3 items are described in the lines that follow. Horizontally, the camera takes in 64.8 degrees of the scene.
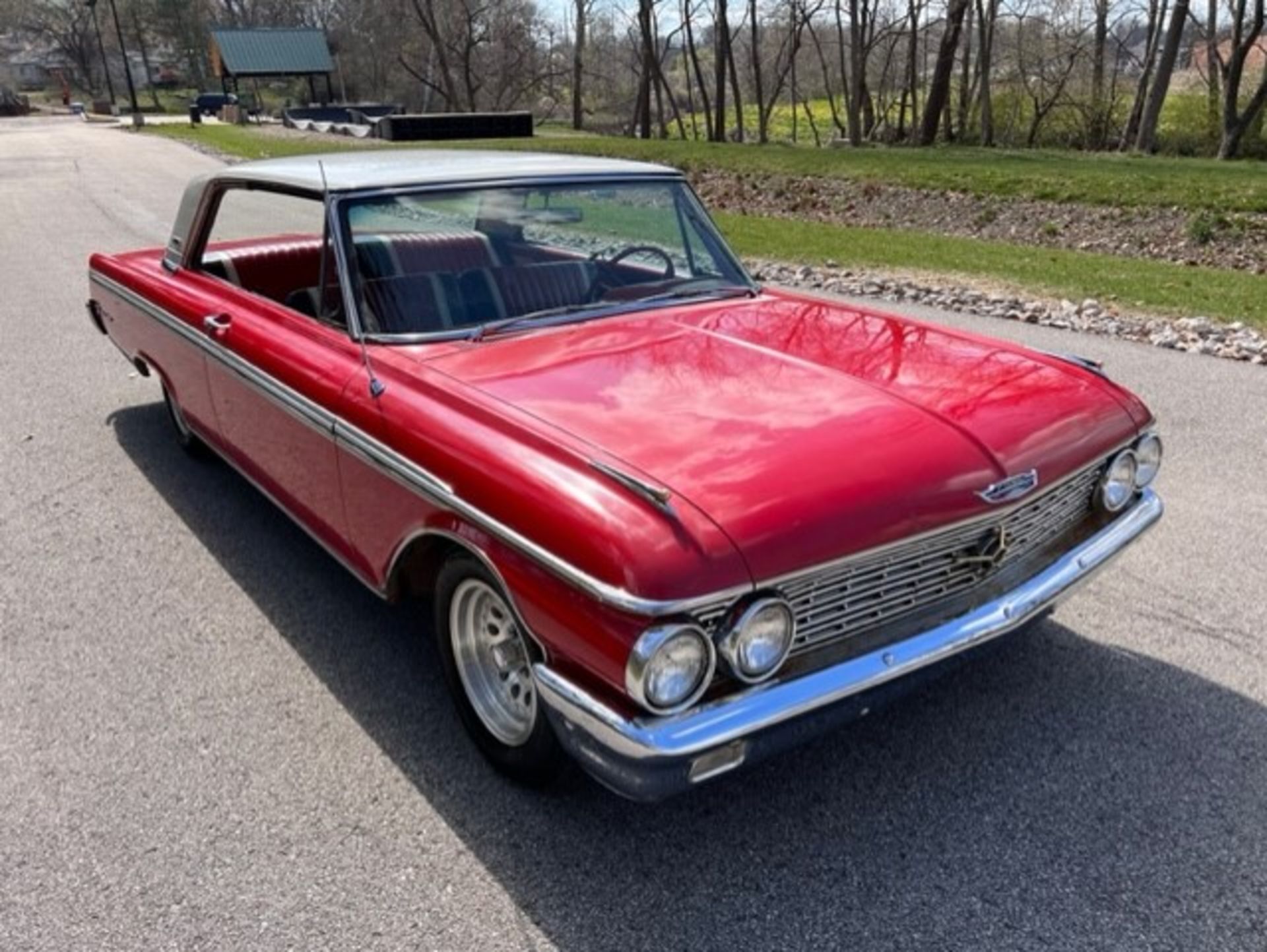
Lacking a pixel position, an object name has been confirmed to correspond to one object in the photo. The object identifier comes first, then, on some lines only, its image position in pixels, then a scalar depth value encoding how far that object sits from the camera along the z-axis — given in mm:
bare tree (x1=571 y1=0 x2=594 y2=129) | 40594
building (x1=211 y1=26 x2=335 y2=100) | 46469
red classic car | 2125
